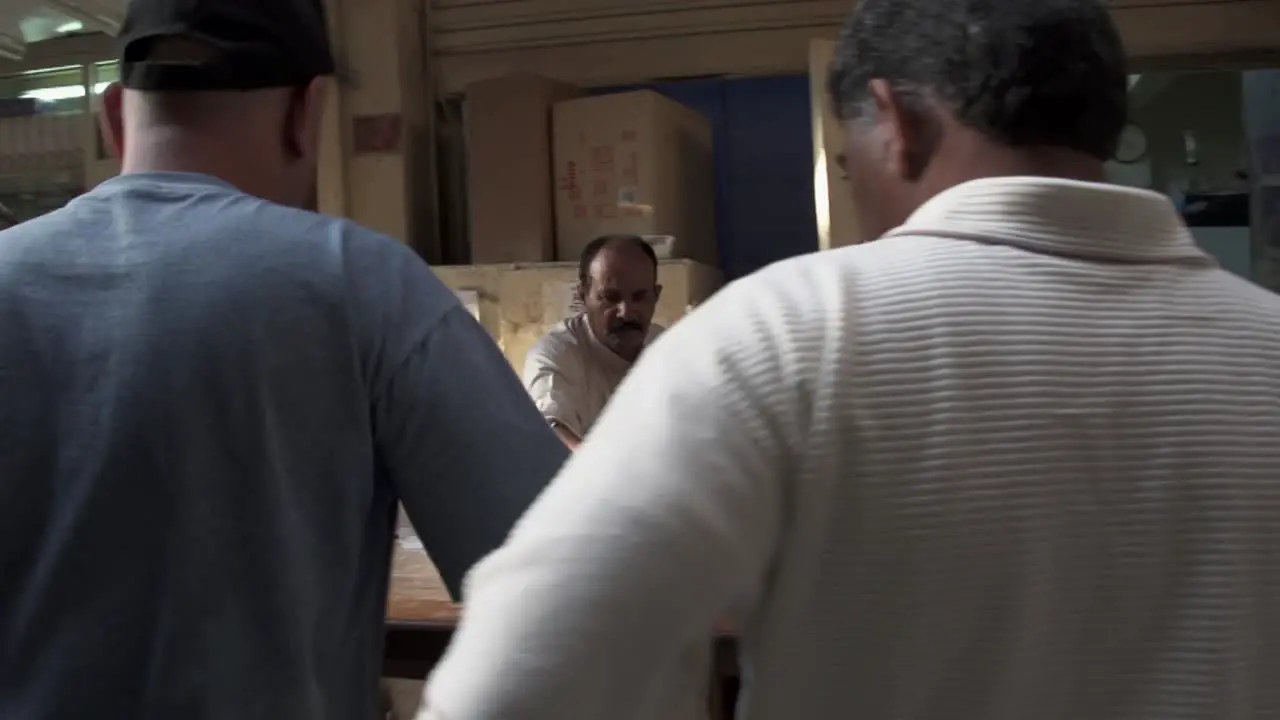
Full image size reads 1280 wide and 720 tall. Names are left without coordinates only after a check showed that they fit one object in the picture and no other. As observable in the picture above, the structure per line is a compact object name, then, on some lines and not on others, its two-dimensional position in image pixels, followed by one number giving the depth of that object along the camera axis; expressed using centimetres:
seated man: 300
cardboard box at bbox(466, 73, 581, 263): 351
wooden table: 166
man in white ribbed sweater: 53
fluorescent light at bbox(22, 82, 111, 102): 417
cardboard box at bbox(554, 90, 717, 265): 341
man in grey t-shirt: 78
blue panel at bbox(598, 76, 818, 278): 389
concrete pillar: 376
